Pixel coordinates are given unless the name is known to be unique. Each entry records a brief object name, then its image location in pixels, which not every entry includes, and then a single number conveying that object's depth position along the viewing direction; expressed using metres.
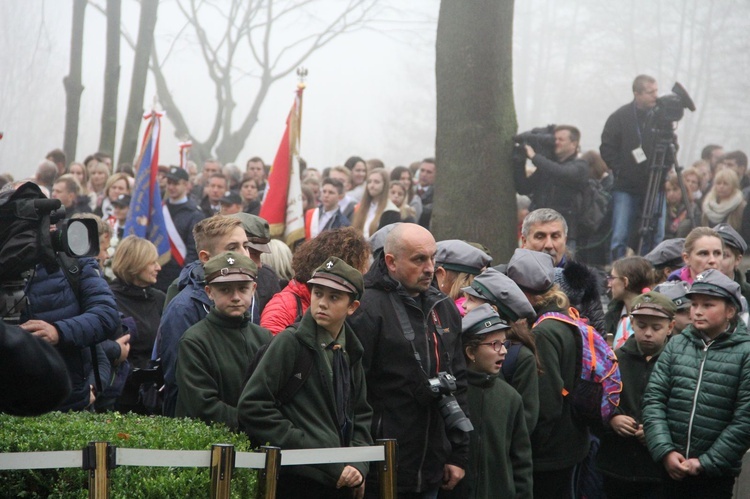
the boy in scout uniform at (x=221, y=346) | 9.23
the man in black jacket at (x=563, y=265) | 12.79
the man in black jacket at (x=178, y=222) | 20.41
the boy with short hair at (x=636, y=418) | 11.78
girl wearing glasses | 10.12
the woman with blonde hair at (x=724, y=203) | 20.41
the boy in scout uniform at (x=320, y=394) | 8.64
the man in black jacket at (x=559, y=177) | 18.48
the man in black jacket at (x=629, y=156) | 20.97
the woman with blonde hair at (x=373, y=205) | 21.61
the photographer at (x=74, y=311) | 9.94
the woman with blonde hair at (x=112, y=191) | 22.36
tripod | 20.66
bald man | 9.42
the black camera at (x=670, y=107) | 20.34
